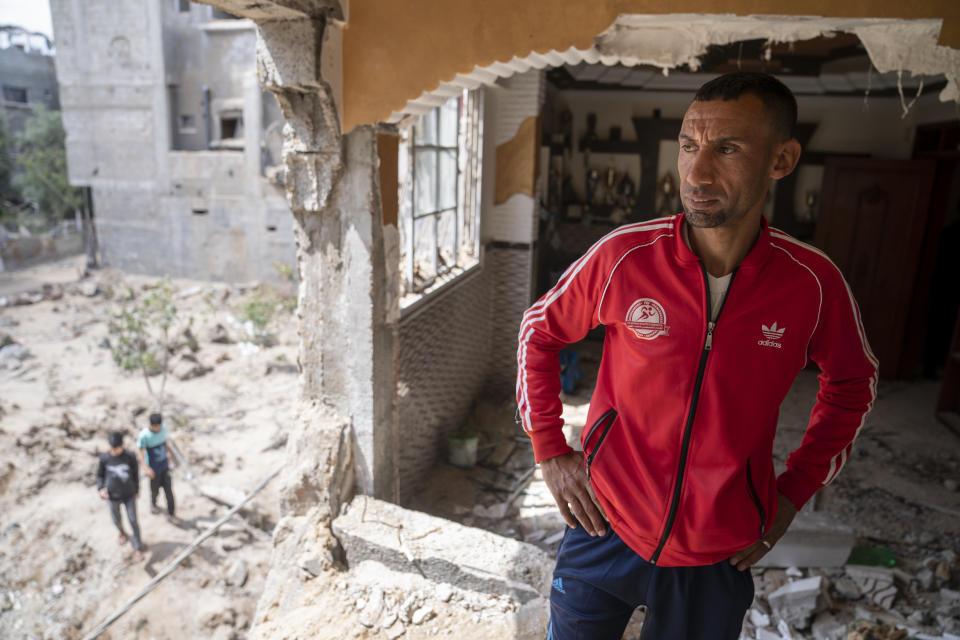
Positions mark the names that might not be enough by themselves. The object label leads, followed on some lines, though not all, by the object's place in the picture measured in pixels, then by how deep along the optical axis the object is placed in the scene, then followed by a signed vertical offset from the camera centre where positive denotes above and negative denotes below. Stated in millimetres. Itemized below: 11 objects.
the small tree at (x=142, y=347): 8707 -2685
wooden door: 6875 -543
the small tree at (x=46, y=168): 16516 -272
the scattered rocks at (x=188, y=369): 9445 -3022
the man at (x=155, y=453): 6035 -2703
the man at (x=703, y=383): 1534 -496
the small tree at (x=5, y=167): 17625 -292
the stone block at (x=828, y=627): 3254 -2239
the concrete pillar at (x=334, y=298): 3205 -699
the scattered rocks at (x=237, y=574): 5465 -3443
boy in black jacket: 5730 -2790
